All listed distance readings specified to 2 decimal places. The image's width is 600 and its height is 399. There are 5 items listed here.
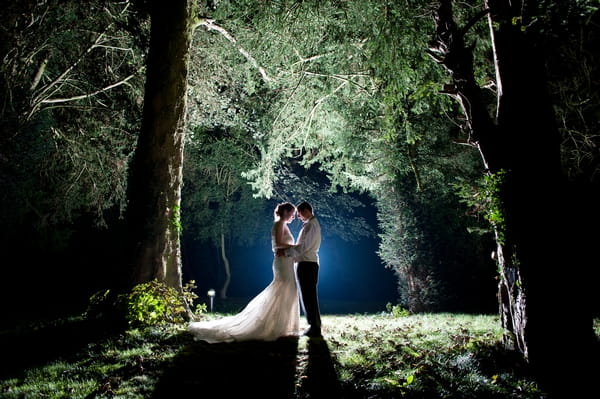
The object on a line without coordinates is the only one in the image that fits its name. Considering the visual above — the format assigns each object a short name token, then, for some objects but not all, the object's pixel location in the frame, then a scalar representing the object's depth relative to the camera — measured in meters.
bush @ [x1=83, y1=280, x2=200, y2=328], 7.00
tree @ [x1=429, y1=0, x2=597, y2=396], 4.95
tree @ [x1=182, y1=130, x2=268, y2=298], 22.67
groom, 7.03
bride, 6.67
